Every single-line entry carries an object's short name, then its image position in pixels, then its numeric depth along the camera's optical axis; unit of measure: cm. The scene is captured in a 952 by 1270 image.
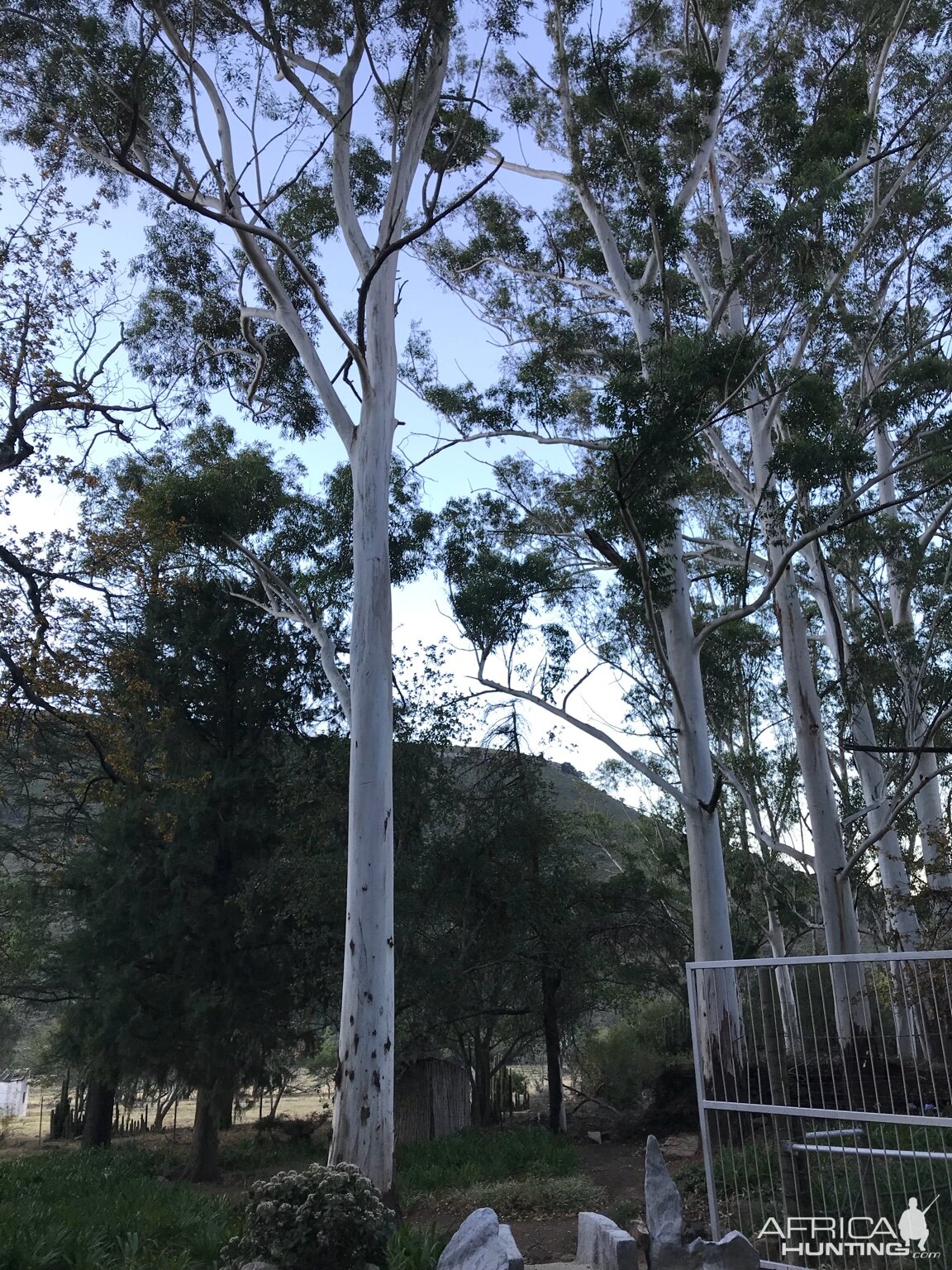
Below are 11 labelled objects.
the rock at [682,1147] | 1114
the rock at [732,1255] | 504
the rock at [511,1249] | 499
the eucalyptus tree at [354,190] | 867
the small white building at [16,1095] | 3131
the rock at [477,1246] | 527
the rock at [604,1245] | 555
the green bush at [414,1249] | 599
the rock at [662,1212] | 555
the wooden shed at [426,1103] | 1541
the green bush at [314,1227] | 543
